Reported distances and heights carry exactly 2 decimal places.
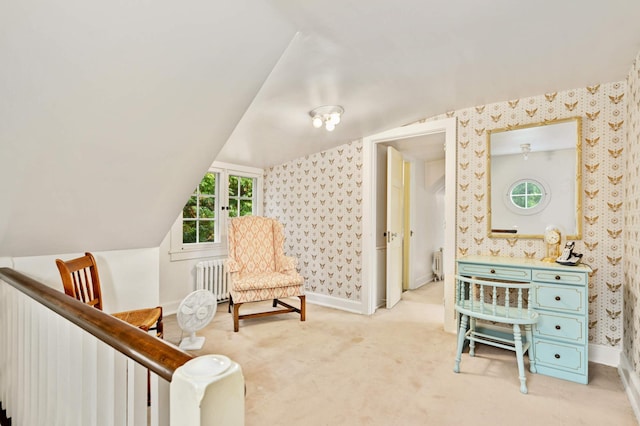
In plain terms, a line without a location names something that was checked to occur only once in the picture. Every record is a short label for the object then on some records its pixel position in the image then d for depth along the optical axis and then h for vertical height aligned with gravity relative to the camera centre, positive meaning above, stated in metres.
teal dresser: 2.07 -0.72
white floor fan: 2.50 -0.83
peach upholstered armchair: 3.07 -0.60
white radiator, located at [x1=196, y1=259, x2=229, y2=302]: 3.66 -0.79
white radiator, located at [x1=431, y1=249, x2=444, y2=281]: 5.53 -0.95
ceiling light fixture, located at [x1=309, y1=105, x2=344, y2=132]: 2.68 +0.89
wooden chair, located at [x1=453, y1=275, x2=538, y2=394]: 2.04 -0.75
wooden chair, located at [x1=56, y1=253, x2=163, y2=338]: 1.53 -0.48
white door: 3.66 -0.12
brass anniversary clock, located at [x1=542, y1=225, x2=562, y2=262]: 2.42 -0.22
